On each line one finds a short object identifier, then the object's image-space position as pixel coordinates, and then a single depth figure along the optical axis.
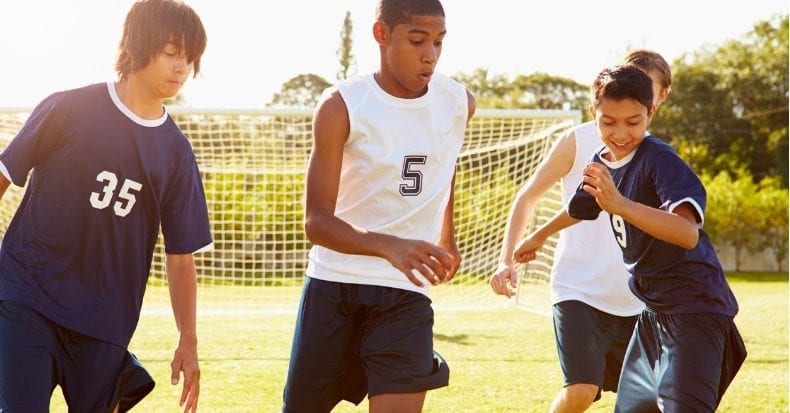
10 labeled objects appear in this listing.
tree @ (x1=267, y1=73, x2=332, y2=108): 62.86
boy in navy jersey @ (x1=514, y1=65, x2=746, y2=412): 3.96
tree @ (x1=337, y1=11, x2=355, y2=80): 60.97
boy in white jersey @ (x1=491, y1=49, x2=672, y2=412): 5.06
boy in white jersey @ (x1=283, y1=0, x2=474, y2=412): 3.96
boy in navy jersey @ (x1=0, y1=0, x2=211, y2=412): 3.77
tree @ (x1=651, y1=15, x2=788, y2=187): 53.94
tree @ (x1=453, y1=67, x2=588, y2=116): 74.44
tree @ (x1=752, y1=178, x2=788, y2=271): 34.53
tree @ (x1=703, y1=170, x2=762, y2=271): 34.28
